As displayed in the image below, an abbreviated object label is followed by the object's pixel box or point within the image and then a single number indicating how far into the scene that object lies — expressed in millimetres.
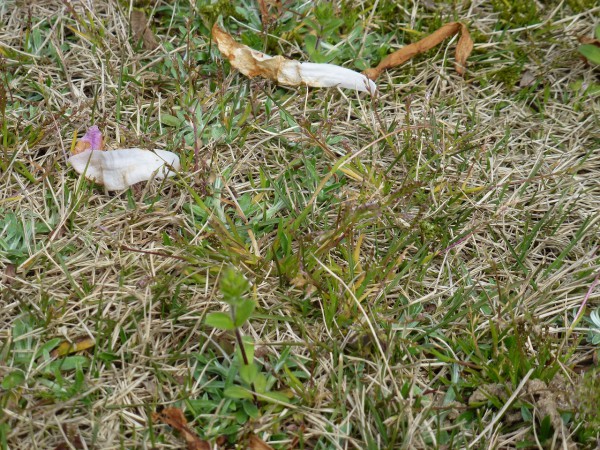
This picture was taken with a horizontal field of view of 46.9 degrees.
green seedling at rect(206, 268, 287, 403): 1713
